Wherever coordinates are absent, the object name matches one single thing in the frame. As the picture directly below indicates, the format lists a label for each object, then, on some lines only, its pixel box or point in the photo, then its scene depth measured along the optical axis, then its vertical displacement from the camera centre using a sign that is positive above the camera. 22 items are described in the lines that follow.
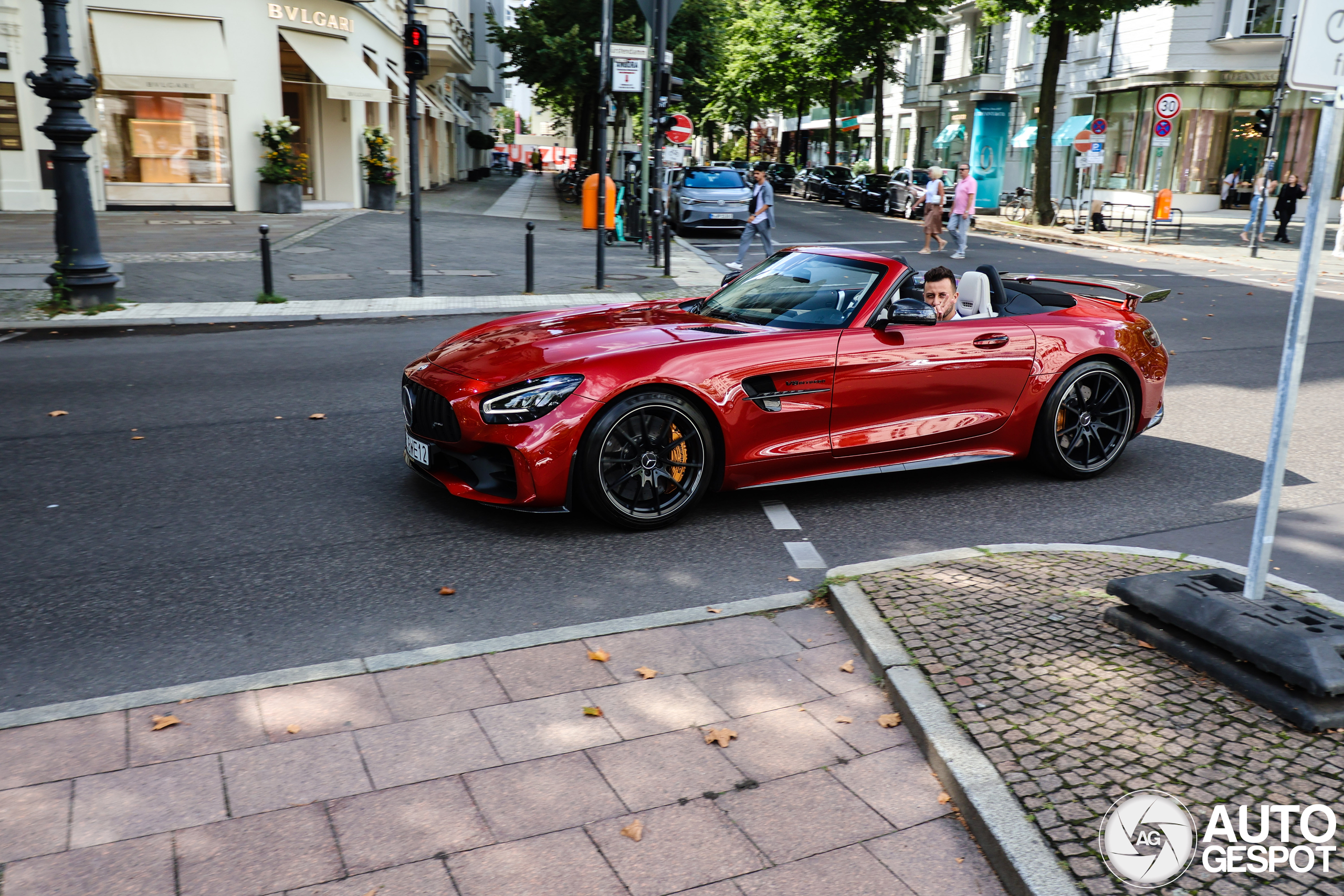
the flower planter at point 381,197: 29.38 -1.04
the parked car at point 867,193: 37.28 -0.61
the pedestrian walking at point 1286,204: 27.80 -0.36
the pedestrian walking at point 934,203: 22.17 -0.51
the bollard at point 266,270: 13.55 -1.42
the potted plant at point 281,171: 26.23 -0.39
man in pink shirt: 21.73 -0.56
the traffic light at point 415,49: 13.64 +1.33
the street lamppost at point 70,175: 12.01 -0.32
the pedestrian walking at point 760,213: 18.75 -0.72
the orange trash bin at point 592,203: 22.33 -0.81
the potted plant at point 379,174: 29.30 -0.42
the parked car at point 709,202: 26.98 -0.78
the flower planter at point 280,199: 26.42 -1.06
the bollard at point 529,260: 15.05 -1.31
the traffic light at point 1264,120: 24.17 +1.46
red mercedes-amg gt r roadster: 5.21 -1.09
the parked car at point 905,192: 34.03 -0.48
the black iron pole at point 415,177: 13.90 -0.23
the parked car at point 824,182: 41.94 -0.34
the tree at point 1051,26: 27.78 +3.94
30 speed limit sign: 24.14 +1.68
